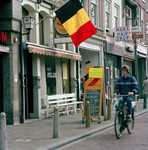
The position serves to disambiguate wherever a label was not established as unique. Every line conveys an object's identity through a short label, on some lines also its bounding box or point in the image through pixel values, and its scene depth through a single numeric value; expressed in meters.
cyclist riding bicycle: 8.67
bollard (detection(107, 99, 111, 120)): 11.79
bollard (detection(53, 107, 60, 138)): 7.90
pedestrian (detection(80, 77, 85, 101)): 16.38
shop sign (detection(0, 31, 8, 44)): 10.78
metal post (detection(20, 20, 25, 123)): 11.68
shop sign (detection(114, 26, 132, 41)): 20.52
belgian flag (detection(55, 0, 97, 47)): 10.86
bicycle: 8.19
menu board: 11.19
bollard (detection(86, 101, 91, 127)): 9.73
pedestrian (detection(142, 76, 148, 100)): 21.16
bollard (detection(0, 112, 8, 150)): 6.04
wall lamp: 11.62
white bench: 13.23
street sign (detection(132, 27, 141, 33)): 21.21
